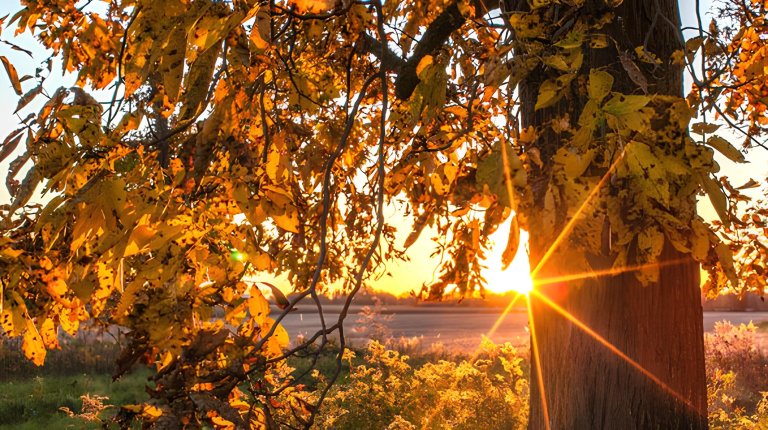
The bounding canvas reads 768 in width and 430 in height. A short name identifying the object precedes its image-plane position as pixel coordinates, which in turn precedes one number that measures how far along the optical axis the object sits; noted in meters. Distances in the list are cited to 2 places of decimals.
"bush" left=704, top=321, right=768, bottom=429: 10.58
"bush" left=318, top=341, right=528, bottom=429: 6.41
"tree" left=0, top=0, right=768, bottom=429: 1.50
